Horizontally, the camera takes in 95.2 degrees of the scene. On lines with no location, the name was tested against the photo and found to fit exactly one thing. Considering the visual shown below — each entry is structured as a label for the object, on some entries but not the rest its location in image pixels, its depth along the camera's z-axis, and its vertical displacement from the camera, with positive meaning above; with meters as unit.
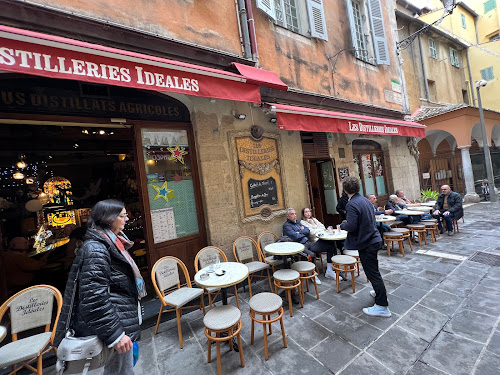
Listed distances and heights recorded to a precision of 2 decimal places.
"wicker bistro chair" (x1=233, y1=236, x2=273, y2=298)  4.41 -1.11
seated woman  4.41 -1.29
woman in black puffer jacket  1.58 -0.60
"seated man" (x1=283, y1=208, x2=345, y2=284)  4.42 -1.18
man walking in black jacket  3.06 -0.89
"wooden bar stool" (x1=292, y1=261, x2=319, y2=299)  3.57 -1.34
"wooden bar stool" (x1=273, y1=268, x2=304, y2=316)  3.25 -1.31
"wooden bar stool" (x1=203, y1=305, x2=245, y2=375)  2.34 -1.35
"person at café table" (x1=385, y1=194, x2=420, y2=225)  6.59 -1.27
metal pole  10.72 -0.03
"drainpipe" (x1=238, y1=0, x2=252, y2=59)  4.77 +3.32
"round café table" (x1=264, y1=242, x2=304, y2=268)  3.61 -1.04
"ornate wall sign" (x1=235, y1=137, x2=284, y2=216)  4.99 +0.33
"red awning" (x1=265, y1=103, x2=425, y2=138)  4.68 +1.40
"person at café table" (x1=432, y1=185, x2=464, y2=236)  6.51 -1.26
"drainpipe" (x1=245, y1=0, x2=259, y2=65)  4.83 +3.20
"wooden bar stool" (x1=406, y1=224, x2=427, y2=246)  5.80 -1.52
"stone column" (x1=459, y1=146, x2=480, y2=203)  11.27 -0.88
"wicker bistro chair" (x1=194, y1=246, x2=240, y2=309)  3.86 -1.05
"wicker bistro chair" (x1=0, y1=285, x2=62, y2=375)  2.27 -1.16
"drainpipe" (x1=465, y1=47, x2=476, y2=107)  17.12 +6.04
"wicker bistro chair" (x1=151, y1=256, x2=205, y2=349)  3.02 -1.24
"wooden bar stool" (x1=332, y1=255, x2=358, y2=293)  3.75 -1.39
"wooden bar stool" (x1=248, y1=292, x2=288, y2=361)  2.55 -1.35
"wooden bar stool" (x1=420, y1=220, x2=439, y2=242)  6.00 -1.54
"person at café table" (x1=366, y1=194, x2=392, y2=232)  5.60 -1.07
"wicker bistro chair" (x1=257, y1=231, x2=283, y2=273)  4.17 -1.13
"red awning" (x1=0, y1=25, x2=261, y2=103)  2.24 +1.68
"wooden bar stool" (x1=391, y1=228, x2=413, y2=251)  5.34 -1.43
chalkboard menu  5.07 -0.08
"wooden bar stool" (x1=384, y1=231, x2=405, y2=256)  5.19 -1.50
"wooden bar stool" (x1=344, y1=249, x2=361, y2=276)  4.14 -1.50
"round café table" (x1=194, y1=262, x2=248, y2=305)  2.77 -1.08
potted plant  10.07 -1.25
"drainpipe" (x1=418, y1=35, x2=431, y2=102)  13.66 +6.01
